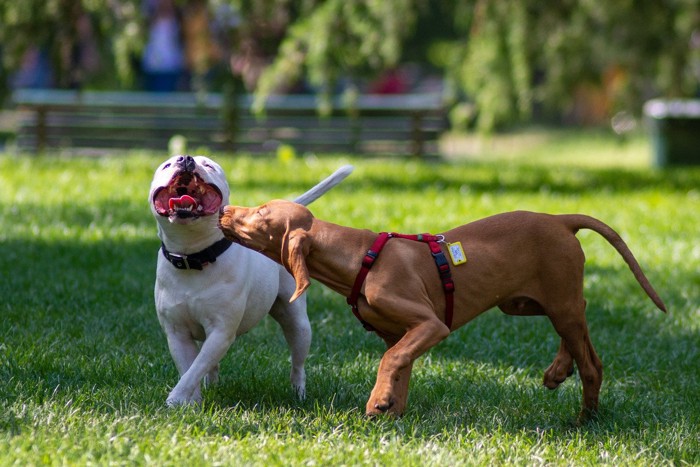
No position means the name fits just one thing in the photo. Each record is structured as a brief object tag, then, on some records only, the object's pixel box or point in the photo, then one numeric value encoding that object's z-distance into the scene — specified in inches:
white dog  315.9
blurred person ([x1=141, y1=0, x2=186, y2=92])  890.1
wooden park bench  1205.7
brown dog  297.6
